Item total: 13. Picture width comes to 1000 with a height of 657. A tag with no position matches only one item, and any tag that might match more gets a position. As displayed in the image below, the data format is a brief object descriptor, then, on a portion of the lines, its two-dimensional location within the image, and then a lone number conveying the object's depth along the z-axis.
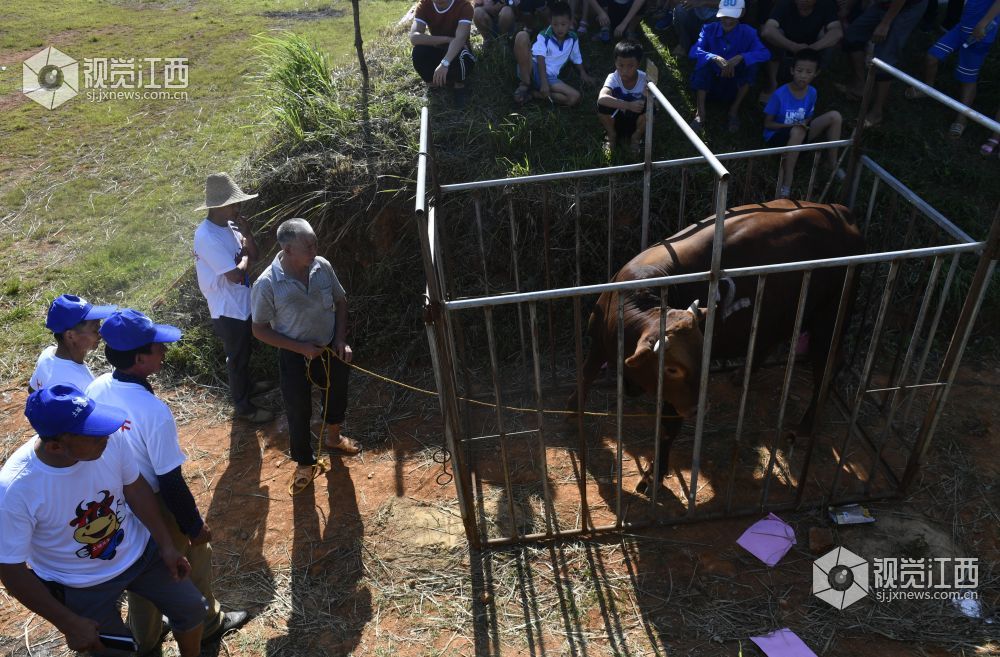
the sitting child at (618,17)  8.02
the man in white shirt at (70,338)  3.64
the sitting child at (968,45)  6.71
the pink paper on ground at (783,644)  3.56
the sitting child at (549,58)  7.18
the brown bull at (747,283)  4.45
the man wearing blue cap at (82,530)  2.72
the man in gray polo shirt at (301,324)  4.23
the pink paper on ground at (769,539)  4.12
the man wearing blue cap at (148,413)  3.19
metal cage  3.71
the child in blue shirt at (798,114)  6.16
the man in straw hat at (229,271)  4.97
